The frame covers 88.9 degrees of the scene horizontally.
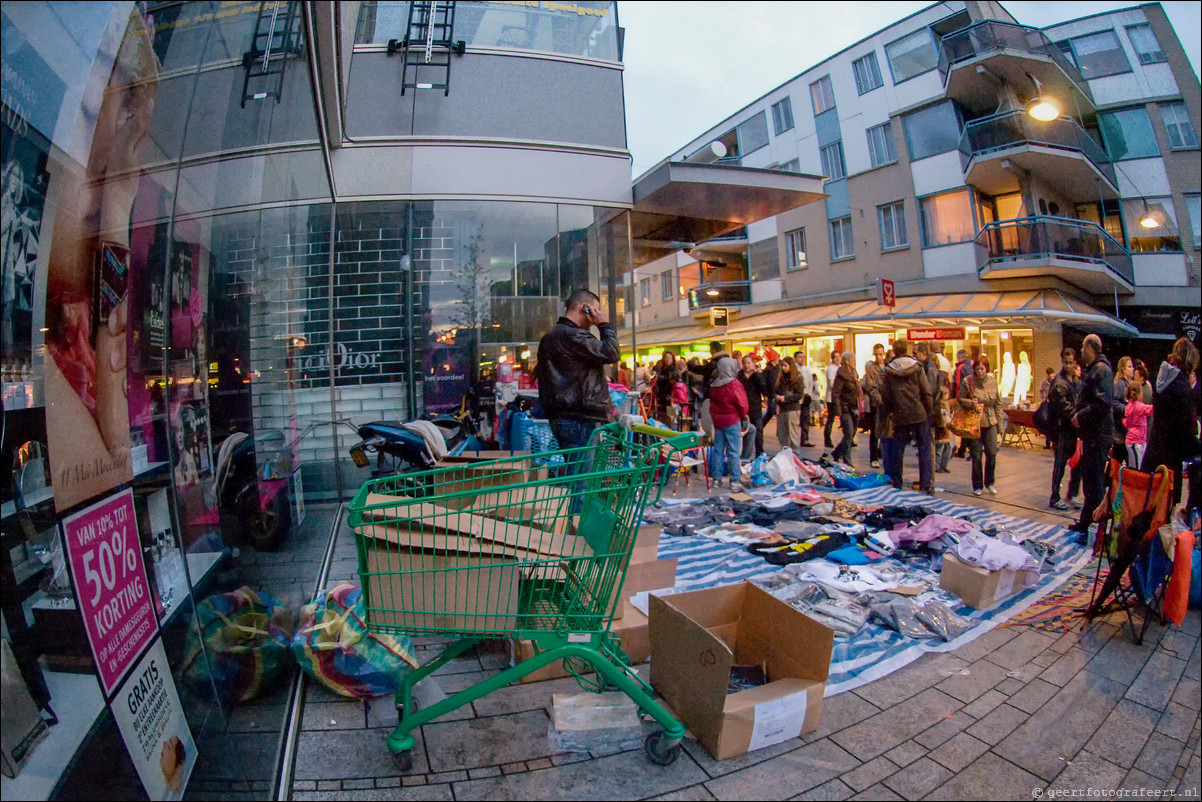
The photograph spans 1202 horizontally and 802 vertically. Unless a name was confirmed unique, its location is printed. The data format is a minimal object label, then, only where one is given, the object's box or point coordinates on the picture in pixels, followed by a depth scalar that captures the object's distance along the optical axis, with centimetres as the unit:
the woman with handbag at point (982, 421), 787
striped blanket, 330
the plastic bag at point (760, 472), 793
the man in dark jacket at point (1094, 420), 605
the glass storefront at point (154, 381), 114
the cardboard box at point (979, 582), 404
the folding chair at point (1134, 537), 375
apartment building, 1911
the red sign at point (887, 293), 1268
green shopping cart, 225
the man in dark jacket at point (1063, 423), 686
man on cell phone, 487
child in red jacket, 786
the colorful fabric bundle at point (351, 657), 275
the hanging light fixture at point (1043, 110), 1213
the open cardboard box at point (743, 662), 242
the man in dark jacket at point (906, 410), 752
